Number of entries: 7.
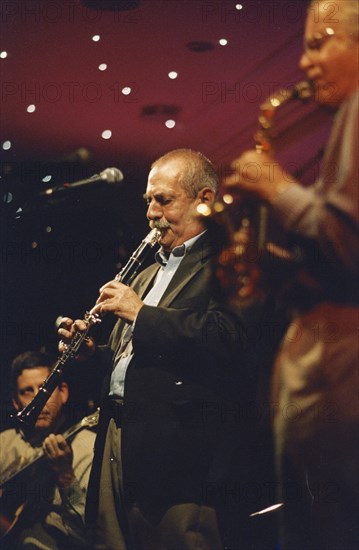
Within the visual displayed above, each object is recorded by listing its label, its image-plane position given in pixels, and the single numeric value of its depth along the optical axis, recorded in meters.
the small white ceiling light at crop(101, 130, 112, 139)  3.37
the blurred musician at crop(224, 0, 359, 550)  1.84
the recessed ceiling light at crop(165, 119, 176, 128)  3.20
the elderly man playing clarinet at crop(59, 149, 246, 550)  2.36
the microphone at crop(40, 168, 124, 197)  2.51
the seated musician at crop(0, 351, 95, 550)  2.79
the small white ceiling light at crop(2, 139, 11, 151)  3.51
